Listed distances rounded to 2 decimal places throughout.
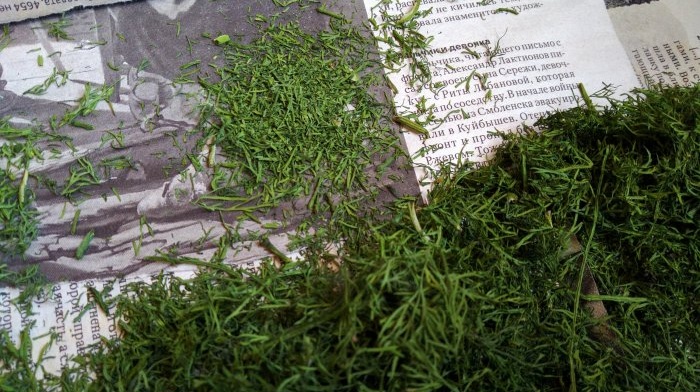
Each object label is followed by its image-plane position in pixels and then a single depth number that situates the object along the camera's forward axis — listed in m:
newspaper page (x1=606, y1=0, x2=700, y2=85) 0.20
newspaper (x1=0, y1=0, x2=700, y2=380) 0.17
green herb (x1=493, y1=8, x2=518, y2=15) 0.20
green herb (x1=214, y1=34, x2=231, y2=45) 0.19
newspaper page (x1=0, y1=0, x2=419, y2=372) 0.17
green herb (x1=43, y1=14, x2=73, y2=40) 0.19
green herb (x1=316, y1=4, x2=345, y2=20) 0.19
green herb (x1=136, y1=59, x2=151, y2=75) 0.19
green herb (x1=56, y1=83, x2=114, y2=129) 0.18
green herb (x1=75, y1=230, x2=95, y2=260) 0.17
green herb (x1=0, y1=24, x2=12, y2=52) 0.18
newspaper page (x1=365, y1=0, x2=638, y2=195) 0.19
